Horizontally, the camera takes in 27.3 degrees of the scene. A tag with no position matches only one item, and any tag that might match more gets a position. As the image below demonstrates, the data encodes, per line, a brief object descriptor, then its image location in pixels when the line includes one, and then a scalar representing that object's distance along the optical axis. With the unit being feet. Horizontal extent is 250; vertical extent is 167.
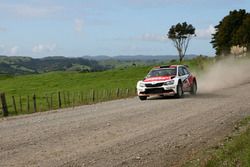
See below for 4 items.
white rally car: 77.46
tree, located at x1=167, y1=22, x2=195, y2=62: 288.92
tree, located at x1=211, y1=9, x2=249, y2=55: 262.88
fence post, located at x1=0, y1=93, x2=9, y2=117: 74.79
